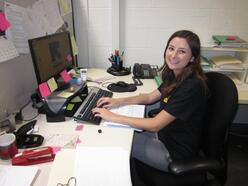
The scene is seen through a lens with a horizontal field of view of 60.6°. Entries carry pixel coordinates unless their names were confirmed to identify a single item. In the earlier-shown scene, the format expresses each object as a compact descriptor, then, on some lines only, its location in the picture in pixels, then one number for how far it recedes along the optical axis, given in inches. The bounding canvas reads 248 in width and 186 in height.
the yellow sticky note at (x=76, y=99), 52.7
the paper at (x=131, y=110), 50.0
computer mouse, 66.2
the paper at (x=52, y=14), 61.1
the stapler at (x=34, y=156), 34.5
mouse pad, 63.9
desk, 34.7
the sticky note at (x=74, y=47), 73.8
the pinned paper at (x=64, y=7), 70.5
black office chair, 38.2
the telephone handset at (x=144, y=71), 75.4
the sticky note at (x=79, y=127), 44.4
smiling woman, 42.8
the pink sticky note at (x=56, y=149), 37.6
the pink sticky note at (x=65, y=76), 56.5
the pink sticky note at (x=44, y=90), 46.3
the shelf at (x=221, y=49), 74.9
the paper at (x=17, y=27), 46.7
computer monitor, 44.9
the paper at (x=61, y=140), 39.4
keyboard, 46.1
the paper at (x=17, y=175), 30.2
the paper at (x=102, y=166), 30.6
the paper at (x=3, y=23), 44.0
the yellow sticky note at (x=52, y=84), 49.5
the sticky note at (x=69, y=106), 49.6
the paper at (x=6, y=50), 44.7
